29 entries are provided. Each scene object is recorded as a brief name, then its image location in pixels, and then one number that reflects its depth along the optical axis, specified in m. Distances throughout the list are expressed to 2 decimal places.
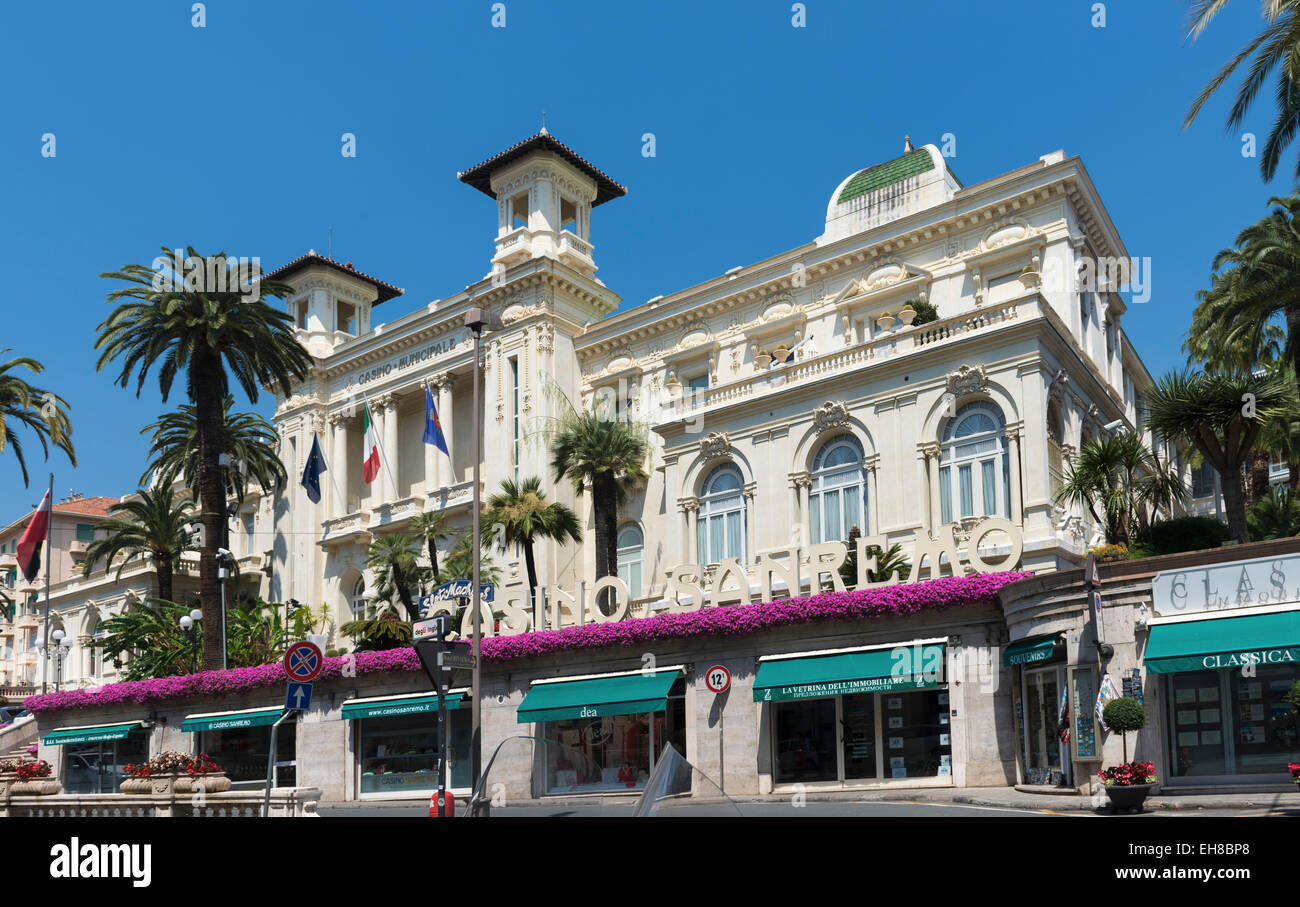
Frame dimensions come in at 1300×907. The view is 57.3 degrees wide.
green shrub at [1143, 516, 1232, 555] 26.06
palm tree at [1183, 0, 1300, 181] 22.88
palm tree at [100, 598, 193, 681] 49.84
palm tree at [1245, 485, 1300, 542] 31.69
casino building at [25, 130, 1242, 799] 26.64
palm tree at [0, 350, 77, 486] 31.77
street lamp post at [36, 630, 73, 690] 63.14
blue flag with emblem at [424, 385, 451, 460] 41.97
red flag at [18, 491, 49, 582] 39.81
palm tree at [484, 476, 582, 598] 40.41
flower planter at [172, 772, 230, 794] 19.50
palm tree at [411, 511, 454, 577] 44.69
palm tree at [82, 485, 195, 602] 61.12
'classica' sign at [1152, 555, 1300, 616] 19.81
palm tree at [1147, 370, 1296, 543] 24.42
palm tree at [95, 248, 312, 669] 41.59
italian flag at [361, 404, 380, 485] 46.50
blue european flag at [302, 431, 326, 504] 47.66
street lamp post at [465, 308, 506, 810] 24.83
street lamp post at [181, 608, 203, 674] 42.22
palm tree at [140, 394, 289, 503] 54.75
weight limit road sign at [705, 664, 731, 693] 28.34
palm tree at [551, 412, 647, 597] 40.12
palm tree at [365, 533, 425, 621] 44.75
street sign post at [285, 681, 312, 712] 17.70
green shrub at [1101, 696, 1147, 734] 19.97
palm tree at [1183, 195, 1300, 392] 32.62
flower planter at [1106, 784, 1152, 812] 18.67
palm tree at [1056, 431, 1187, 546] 26.06
